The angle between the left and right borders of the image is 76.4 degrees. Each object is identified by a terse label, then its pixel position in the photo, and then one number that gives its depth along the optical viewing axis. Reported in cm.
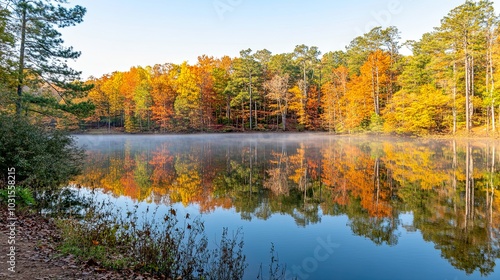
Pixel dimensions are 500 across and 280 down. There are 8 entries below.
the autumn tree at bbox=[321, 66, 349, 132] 5485
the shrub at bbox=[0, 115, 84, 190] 1090
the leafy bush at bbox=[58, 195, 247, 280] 574
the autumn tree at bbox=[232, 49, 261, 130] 6194
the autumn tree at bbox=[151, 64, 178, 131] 6119
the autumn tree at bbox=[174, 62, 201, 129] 5906
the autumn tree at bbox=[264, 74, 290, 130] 6047
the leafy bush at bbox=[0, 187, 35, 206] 927
